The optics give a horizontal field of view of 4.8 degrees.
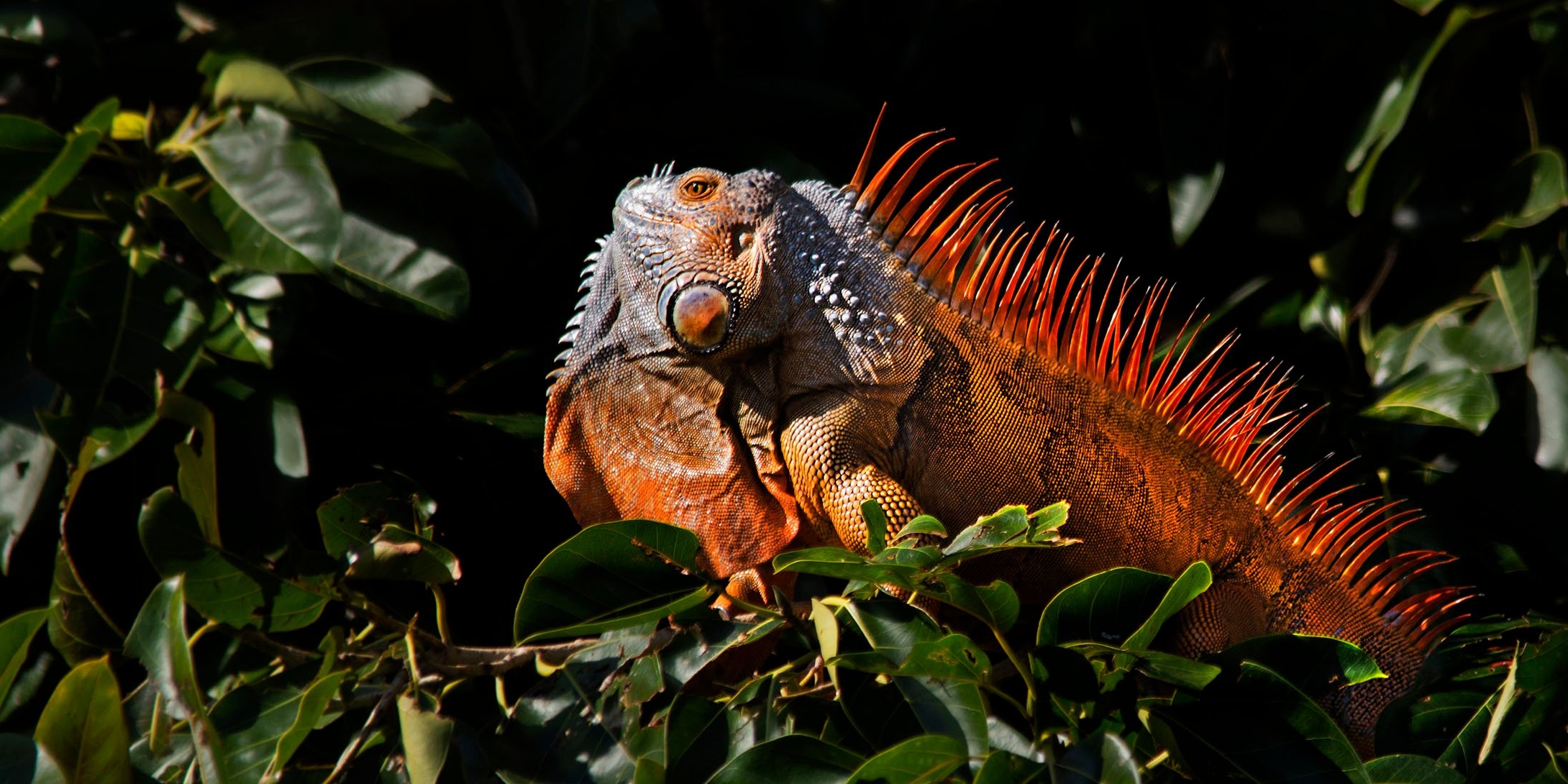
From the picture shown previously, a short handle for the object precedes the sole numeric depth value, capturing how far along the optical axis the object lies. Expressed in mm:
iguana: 7156
